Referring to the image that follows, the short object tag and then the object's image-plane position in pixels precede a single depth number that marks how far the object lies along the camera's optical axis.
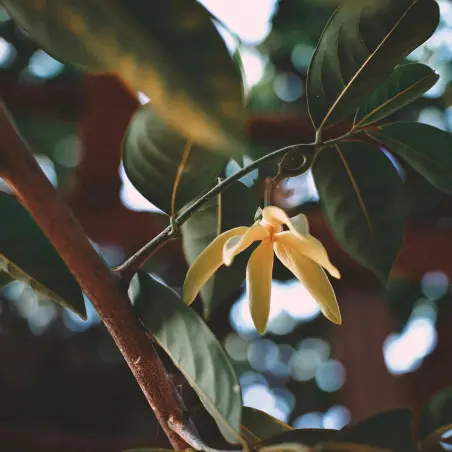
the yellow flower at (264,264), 0.45
